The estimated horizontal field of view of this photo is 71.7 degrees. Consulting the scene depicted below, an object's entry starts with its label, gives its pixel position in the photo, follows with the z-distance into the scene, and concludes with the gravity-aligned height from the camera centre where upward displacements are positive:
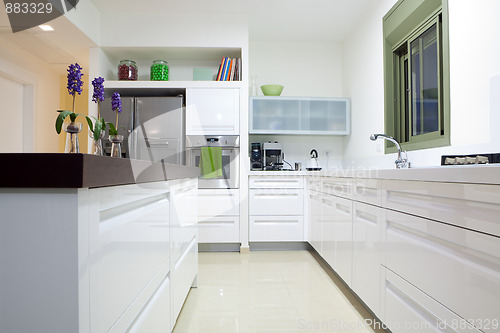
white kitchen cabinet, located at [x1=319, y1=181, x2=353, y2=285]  2.31 -0.46
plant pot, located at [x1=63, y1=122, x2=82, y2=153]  1.09 +0.11
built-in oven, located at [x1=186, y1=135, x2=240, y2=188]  3.81 +0.21
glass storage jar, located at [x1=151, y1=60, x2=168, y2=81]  3.87 +1.14
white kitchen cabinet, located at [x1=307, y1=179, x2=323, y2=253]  3.22 -0.41
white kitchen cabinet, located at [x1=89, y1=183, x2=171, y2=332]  0.72 -0.22
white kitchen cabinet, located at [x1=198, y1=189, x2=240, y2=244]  3.75 -0.47
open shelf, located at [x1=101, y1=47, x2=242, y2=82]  3.84 +1.37
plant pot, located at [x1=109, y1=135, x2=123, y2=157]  1.46 +0.12
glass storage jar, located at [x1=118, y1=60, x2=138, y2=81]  3.87 +1.14
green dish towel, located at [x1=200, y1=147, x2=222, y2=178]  3.79 +0.11
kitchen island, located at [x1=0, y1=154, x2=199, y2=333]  0.59 -0.13
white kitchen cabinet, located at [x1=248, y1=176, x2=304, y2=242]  3.77 -0.42
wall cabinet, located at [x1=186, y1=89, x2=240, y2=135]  3.82 +0.68
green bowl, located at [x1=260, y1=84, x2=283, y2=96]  4.23 +1.02
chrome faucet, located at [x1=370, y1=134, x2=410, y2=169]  2.50 +0.09
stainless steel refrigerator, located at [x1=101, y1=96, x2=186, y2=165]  3.82 +0.54
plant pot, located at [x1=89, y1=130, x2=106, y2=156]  1.33 +0.10
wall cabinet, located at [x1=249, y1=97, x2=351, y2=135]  4.13 +0.69
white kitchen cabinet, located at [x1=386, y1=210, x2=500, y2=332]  0.97 -0.31
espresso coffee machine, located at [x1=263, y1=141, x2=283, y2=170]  4.19 +0.21
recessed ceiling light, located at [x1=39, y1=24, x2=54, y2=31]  3.22 +1.37
